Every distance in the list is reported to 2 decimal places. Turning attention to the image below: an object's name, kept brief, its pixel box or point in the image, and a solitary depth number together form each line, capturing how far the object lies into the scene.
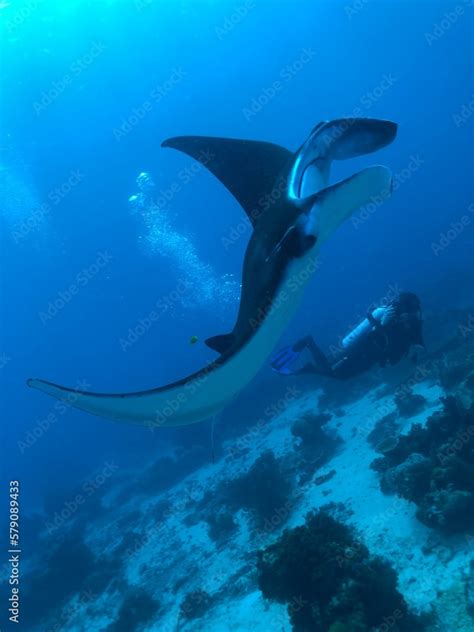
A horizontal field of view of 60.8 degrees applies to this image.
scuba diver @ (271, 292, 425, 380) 8.45
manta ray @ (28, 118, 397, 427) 1.89
